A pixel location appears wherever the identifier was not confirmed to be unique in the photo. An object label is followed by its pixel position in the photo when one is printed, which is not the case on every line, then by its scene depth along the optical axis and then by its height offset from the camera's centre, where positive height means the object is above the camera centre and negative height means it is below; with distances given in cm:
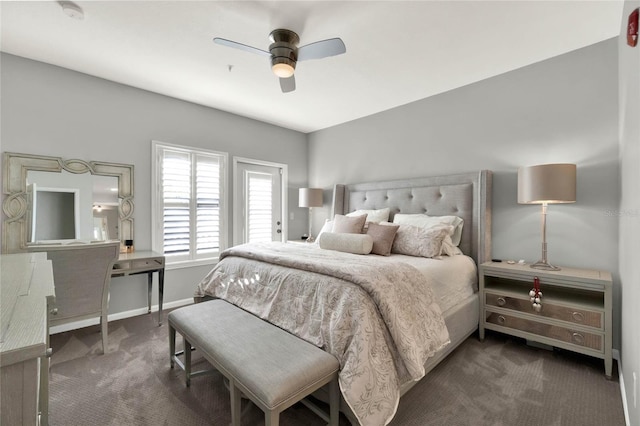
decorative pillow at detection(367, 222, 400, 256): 286 -27
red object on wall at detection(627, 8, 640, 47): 132 +90
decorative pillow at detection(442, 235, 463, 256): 287 -38
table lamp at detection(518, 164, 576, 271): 231 +23
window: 356 +10
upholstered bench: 126 -77
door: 432 +16
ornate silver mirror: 268 +11
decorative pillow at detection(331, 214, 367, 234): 324 -16
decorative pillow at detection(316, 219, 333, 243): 380 -22
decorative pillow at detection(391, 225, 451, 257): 275 -30
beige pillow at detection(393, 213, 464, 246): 307 -12
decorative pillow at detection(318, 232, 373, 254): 279 -32
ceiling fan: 202 +119
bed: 150 -61
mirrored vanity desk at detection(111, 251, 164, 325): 286 -58
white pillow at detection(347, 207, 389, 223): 360 -5
